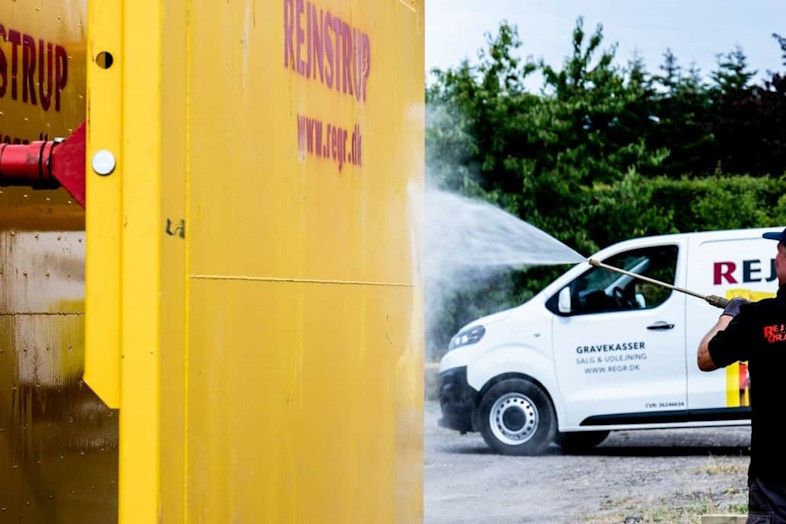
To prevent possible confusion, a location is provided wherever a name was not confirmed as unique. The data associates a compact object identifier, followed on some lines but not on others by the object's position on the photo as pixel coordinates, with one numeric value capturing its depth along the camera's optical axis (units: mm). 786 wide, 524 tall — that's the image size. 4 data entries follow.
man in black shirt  7787
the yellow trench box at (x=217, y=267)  3803
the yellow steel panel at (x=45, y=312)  5407
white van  19322
